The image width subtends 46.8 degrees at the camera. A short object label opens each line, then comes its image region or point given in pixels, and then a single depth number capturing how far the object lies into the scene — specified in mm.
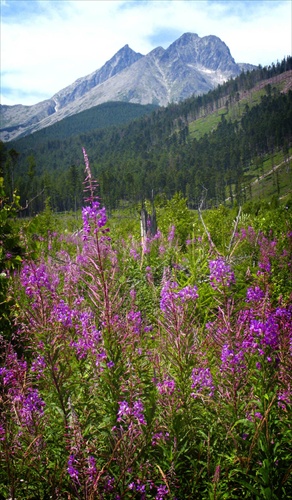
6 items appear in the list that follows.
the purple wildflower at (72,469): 2234
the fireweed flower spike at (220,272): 2928
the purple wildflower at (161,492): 2484
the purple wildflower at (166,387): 2922
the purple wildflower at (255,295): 2977
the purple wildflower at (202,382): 3016
